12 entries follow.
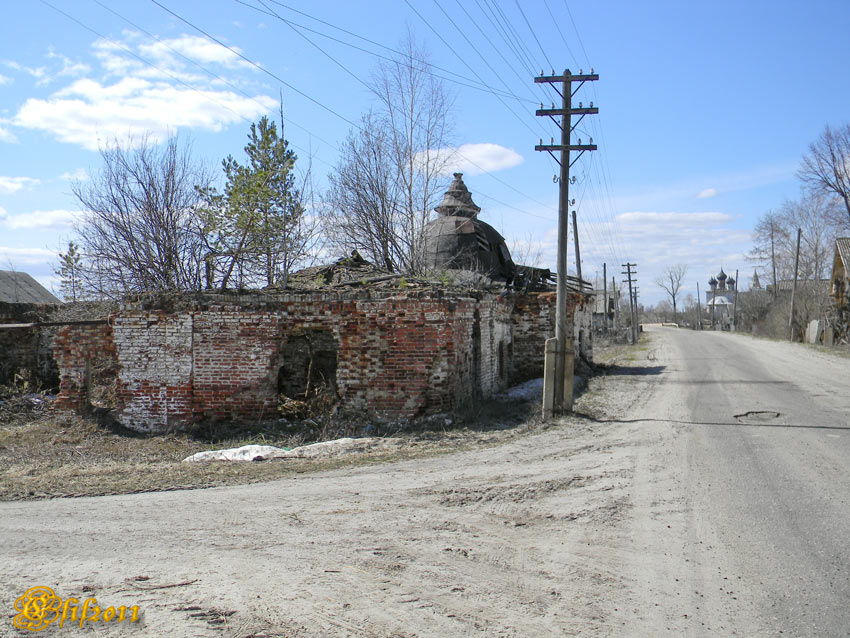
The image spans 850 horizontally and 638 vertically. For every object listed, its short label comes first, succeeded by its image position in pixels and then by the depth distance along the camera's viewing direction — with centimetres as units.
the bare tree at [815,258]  5188
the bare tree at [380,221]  2081
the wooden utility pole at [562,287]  1128
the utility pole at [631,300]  4869
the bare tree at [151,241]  1521
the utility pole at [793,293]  4006
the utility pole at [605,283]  4944
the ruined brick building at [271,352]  1088
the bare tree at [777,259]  6091
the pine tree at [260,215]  1527
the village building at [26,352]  1506
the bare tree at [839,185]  3938
